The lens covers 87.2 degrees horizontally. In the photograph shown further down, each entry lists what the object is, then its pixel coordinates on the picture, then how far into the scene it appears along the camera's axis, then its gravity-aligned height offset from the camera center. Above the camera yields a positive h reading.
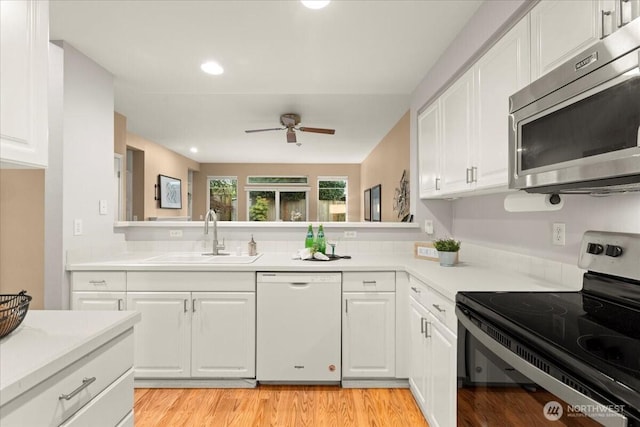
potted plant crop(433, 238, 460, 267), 2.17 -0.24
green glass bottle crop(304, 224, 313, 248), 2.67 -0.18
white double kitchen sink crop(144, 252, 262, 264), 2.41 -0.32
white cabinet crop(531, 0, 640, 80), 0.98 +0.63
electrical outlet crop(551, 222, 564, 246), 1.56 -0.08
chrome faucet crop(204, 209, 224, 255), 2.75 -0.12
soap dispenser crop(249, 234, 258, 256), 2.78 -0.27
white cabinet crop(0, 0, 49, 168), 0.89 +0.38
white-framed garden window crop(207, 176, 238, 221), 7.93 +0.51
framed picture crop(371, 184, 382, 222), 5.60 +0.21
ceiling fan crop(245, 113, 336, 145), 4.07 +1.14
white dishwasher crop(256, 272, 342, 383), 2.25 -0.73
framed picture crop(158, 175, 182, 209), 5.50 +0.42
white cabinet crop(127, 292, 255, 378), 2.24 -0.79
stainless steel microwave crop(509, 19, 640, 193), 0.83 +0.28
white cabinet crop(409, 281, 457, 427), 1.49 -0.74
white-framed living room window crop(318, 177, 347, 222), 8.08 +0.44
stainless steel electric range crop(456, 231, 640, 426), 0.65 -0.31
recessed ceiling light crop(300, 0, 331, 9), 1.74 +1.11
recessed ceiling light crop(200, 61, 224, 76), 2.46 +1.11
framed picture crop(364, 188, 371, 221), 6.57 +0.23
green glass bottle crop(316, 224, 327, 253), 2.61 -0.20
